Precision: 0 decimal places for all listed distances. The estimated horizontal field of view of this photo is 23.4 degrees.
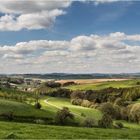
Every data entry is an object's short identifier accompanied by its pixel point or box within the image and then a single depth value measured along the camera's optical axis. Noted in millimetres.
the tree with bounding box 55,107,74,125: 83188
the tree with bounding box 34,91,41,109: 116731
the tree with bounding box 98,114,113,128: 72775
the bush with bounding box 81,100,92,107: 156875
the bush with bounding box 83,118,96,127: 77675
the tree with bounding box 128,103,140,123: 117781
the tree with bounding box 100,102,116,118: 122112
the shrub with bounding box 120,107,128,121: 122475
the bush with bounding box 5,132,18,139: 24575
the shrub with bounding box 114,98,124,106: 148000
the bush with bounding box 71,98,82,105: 166900
